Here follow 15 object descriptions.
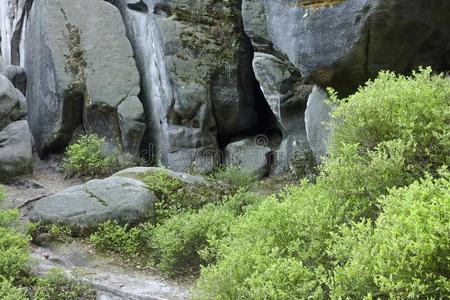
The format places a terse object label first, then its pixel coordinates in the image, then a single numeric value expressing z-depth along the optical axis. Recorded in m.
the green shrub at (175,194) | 10.92
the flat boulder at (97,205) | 10.62
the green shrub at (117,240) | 10.24
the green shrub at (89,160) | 15.02
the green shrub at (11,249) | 8.09
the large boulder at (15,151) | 13.88
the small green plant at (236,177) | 13.73
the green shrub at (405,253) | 4.24
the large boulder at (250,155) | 15.12
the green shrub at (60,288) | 7.96
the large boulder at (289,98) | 13.86
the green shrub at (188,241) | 9.35
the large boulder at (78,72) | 16.25
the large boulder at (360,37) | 9.71
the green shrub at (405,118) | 6.27
